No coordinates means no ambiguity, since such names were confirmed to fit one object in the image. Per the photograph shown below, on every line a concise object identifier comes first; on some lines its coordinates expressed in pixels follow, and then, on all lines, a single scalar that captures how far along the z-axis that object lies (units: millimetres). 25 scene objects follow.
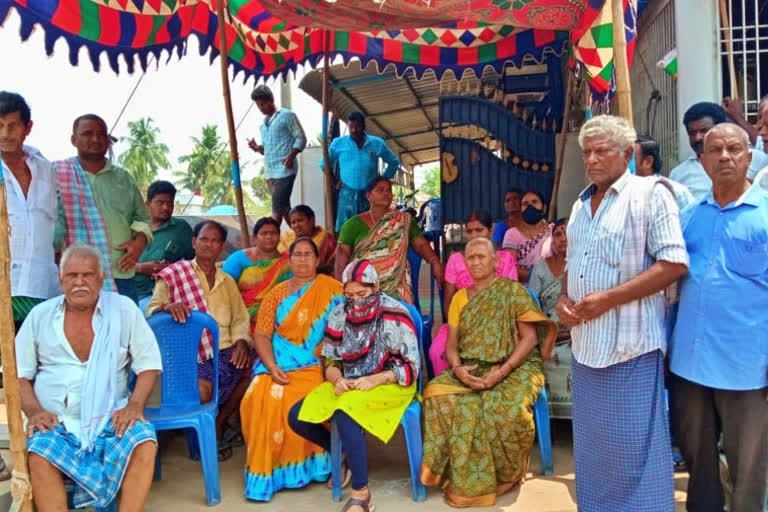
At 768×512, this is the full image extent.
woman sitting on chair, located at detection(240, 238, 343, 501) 3463
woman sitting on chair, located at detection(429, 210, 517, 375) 4328
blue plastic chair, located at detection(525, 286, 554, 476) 3590
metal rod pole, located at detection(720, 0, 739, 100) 4332
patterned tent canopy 3520
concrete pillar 4359
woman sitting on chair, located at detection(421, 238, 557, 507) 3277
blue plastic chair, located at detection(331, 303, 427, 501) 3330
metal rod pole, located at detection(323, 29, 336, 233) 6370
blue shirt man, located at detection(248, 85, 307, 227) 6660
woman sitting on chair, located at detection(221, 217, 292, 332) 4520
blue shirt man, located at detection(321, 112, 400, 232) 6672
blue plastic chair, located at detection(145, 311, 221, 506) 3525
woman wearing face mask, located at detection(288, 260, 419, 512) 3256
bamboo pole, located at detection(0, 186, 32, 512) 2498
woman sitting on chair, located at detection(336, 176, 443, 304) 4629
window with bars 4438
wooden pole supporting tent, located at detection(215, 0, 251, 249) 5026
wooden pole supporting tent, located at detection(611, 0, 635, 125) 2986
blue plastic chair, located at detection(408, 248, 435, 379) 4573
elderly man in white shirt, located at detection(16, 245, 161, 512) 2711
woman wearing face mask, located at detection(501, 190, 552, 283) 4750
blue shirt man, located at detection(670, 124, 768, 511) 2359
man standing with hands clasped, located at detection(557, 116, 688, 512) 2408
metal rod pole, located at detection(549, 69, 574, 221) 5945
